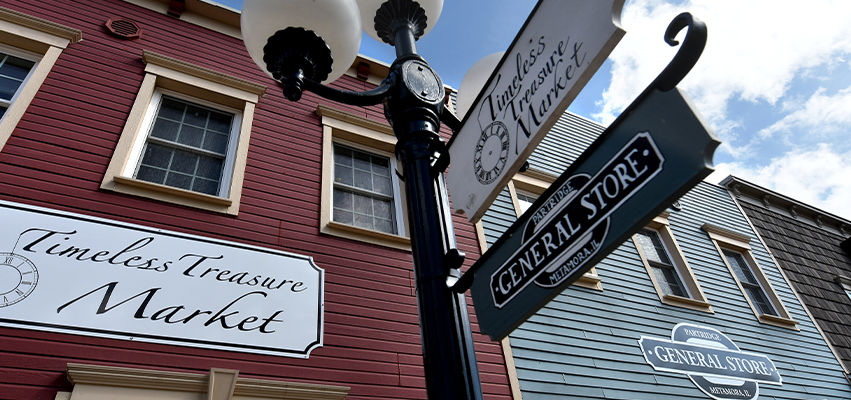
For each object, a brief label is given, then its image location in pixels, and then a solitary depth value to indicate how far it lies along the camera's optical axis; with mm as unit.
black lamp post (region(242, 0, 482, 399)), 1649
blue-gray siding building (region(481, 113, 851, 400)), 5750
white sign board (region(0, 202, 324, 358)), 3547
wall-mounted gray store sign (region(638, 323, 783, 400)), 6555
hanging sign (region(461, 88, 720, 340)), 1251
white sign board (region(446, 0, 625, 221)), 1492
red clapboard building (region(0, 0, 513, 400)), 3568
